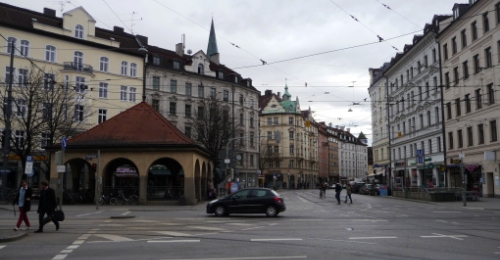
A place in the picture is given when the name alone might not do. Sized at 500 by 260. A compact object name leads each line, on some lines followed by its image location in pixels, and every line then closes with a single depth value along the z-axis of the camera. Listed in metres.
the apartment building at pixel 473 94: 38.81
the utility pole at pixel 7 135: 30.50
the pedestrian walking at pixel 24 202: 15.79
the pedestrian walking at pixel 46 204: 15.51
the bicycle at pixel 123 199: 33.28
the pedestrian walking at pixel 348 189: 35.84
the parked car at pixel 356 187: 62.88
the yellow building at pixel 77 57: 47.38
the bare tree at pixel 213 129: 50.16
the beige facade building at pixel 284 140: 102.12
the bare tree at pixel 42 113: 36.03
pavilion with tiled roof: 32.97
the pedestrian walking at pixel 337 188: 36.03
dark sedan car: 22.81
